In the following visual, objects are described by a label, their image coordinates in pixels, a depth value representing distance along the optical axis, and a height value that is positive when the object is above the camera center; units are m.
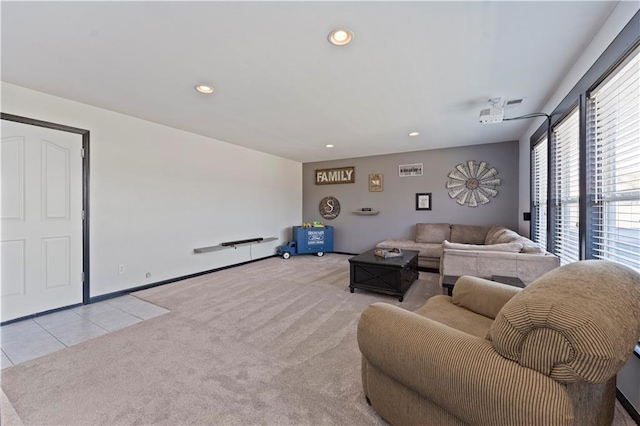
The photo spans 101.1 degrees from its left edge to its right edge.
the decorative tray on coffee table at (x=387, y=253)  3.62 -0.57
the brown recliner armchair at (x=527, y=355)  0.82 -0.53
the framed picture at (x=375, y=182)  5.92 +0.68
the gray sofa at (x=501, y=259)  2.71 -0.51
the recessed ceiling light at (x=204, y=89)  2.61 +1.26
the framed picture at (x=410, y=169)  5.51 +0.91
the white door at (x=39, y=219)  2.61 -0.07
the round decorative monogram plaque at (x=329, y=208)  6.47 +0.11
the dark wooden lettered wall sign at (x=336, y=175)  6.26 +0.91
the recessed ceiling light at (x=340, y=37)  1.80 +1.23
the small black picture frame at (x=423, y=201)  5.44 +0.23
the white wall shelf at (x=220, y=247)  4.32 -0.60
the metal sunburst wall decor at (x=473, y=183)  4.91 +0.56
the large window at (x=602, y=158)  1.56 +0.41
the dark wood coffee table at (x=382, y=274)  3.25 -0.80
